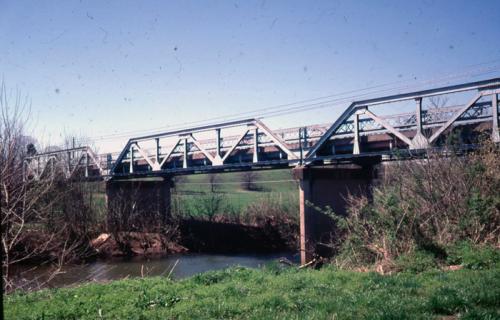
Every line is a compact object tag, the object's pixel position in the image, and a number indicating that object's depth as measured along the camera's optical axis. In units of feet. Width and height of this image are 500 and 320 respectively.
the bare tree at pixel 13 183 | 33.83
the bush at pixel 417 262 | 31.87
